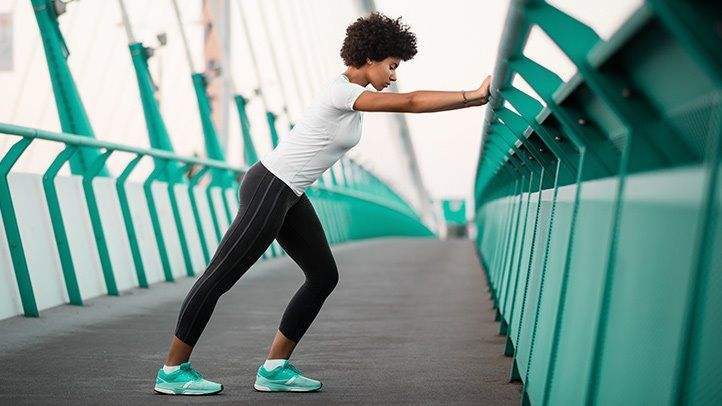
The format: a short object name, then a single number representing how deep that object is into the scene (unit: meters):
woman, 5.43
